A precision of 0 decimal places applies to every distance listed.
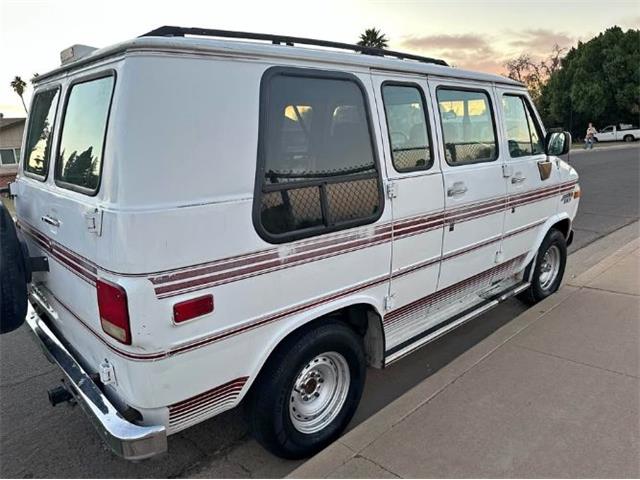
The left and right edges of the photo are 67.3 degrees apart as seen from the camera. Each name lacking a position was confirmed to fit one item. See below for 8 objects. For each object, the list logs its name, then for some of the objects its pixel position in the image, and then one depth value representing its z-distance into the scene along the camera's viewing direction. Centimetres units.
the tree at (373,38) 4403
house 2900
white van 207
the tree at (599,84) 4144
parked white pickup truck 3962
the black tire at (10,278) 265
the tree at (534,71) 5324
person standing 3419
